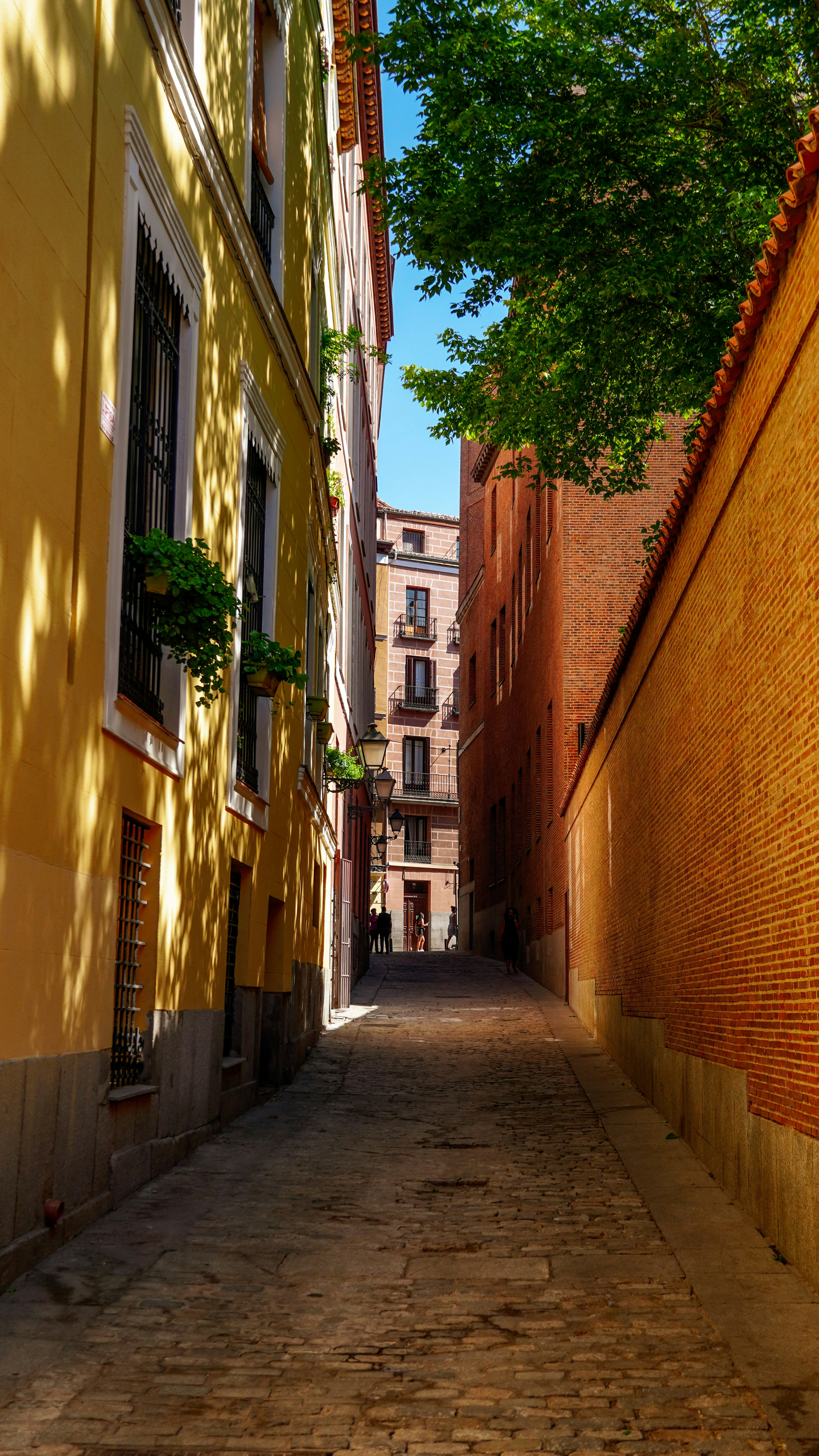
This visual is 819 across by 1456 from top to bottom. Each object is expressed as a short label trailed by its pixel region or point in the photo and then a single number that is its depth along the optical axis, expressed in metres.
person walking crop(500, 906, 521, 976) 30.41
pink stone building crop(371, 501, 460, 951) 54.59
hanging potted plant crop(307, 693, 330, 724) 15.11
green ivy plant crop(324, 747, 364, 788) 18.70
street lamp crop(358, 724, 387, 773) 20.80
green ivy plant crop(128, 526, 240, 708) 7.44
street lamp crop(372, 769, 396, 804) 22.52
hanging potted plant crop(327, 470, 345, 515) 18.91
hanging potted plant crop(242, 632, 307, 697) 10.53
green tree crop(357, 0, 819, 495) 12.55
